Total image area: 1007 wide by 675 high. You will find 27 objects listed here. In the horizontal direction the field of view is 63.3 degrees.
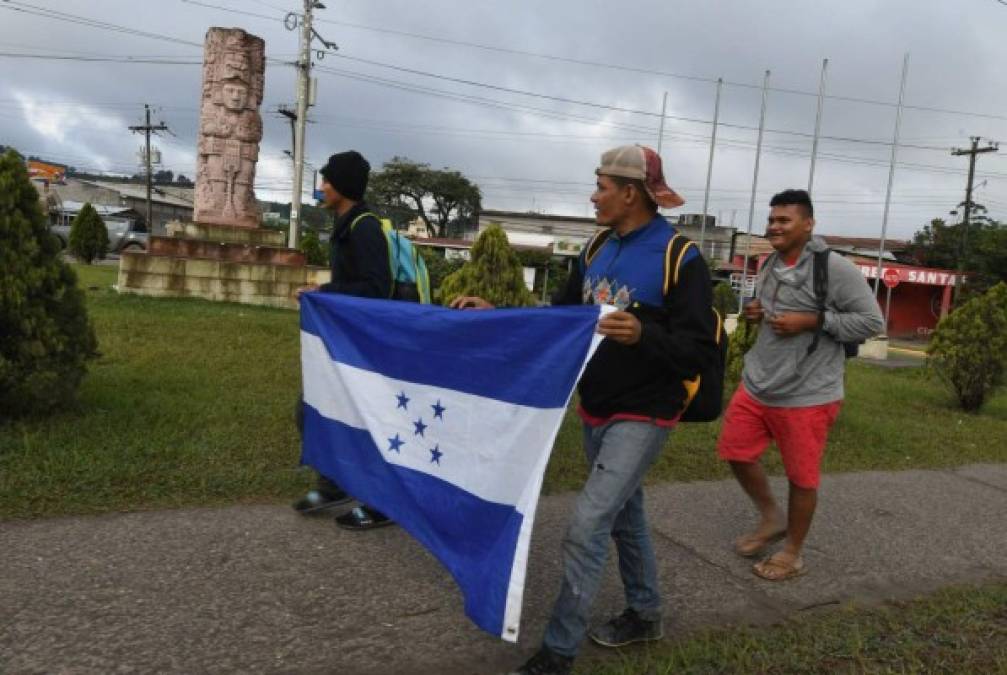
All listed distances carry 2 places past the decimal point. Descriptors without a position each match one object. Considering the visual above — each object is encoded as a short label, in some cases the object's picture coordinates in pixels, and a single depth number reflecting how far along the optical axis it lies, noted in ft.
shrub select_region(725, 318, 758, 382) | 25.09
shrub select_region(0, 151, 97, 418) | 15.10
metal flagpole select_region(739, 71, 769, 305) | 84.64
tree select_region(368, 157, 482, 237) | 223.92
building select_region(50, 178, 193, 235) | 225.97
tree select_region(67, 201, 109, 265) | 82.07
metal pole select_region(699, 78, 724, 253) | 88.63
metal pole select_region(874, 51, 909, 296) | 78.12
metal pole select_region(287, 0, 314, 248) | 78.84
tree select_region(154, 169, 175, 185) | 321.32
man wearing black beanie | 12.24
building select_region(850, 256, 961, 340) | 110.11
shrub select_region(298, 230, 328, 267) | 71.15
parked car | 109.91
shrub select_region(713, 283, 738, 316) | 59.23
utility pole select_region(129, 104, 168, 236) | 179.22
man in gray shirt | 11.69
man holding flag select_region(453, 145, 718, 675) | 8.13
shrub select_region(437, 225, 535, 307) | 25.82
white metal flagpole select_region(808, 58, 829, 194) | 77.56
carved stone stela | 50.83
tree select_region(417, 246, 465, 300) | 71.77
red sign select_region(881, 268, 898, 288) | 85.87
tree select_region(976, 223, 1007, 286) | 110.32
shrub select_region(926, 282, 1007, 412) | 28.53
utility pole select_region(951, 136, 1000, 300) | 119.14
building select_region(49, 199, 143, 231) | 113.66
